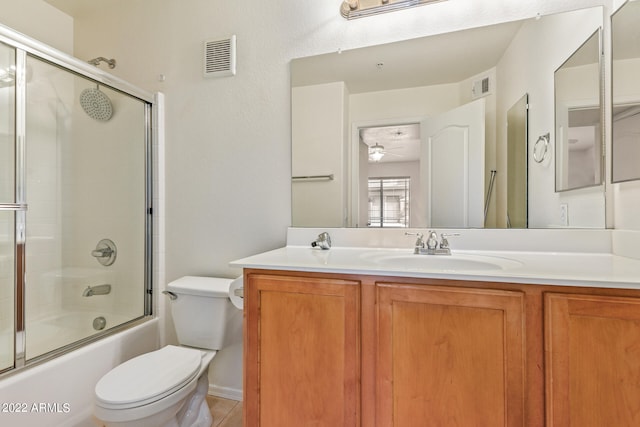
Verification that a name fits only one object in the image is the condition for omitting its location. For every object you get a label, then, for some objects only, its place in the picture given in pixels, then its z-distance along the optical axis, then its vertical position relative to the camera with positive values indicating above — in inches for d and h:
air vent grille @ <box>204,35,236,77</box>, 69.2 +36.5
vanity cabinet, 31.3 -16.6
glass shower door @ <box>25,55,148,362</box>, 68.1 +1.4
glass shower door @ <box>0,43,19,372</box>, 53.4 +5.7
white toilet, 42.8 -26.1
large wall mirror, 52.8 +15.9
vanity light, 57.8 +40.7
